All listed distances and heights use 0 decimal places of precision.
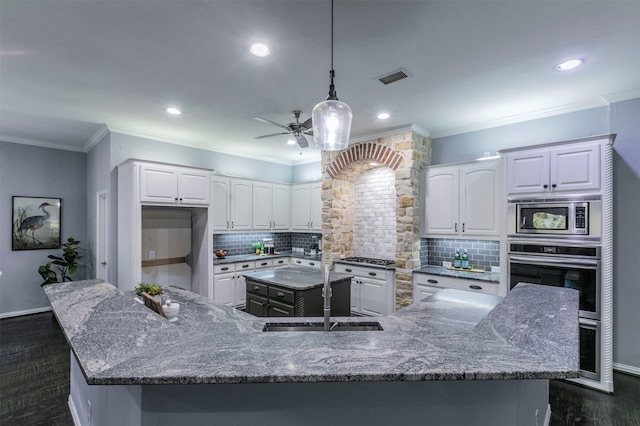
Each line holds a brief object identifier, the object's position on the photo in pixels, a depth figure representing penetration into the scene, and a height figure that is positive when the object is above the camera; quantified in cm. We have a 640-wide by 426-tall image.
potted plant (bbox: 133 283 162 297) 226 -59
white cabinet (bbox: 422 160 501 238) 378 +16
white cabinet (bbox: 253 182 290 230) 581 +11
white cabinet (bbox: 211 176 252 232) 519 +13
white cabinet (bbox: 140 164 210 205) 408 +38
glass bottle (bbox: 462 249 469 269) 412 -67
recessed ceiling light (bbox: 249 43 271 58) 230 +126
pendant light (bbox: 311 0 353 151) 175 +53
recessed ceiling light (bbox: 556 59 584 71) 255 +127
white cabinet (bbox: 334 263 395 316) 441 -119
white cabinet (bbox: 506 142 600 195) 296 +45
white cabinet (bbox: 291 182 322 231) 588 +10
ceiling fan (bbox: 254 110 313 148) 319 +90
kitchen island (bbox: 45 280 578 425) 105 -58
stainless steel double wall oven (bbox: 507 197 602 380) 293 -41
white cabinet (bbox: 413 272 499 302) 359 -92
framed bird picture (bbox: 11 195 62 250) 495 -20
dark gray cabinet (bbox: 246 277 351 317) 308 -96
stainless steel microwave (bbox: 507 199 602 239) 294 -6
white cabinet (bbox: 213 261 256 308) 495 -120
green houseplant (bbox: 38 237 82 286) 490 -89
